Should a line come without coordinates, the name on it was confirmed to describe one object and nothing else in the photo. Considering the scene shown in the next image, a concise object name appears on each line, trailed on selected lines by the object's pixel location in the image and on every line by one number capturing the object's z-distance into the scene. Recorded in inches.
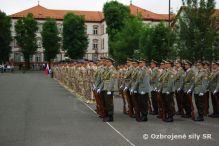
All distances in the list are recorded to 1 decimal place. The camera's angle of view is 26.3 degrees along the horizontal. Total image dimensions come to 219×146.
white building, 4119.1
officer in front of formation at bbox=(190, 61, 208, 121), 585.3
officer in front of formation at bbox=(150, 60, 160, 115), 619.3
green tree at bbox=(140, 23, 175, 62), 1336.1
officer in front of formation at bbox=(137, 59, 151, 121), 576.1
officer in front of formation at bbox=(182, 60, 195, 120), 598.9
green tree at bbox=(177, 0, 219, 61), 1011.9
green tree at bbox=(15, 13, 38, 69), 3754.9
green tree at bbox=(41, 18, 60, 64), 3767.2
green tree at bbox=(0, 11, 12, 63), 3619.6
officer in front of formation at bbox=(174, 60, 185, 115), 597.2
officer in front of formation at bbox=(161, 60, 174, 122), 573.9
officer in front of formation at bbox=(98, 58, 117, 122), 572.1
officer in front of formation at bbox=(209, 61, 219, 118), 617.3
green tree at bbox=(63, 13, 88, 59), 3604.8
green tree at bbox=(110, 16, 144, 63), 1844.2
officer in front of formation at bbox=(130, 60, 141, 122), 583.3
